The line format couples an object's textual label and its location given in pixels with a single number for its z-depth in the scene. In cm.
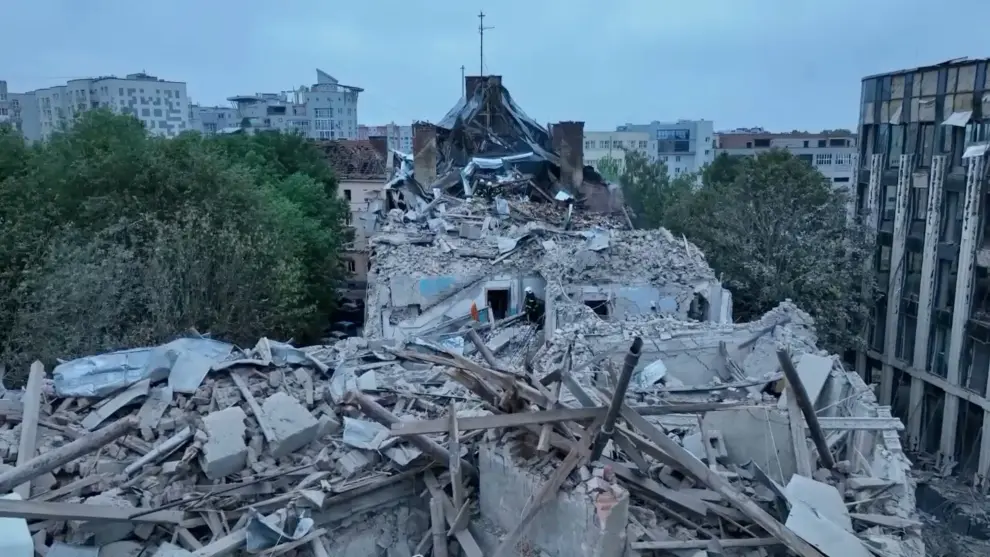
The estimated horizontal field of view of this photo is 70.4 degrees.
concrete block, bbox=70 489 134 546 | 591
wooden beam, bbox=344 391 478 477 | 644
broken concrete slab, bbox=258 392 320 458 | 675
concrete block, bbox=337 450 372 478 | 656
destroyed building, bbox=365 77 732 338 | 1269
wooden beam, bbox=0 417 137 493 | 600
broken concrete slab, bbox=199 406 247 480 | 644
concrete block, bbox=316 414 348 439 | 704
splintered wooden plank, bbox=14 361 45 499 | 650
